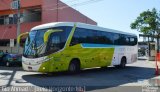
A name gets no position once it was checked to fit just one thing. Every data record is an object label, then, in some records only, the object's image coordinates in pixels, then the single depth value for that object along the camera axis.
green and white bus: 9.51
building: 19.81
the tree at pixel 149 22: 34.81
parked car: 15.11
